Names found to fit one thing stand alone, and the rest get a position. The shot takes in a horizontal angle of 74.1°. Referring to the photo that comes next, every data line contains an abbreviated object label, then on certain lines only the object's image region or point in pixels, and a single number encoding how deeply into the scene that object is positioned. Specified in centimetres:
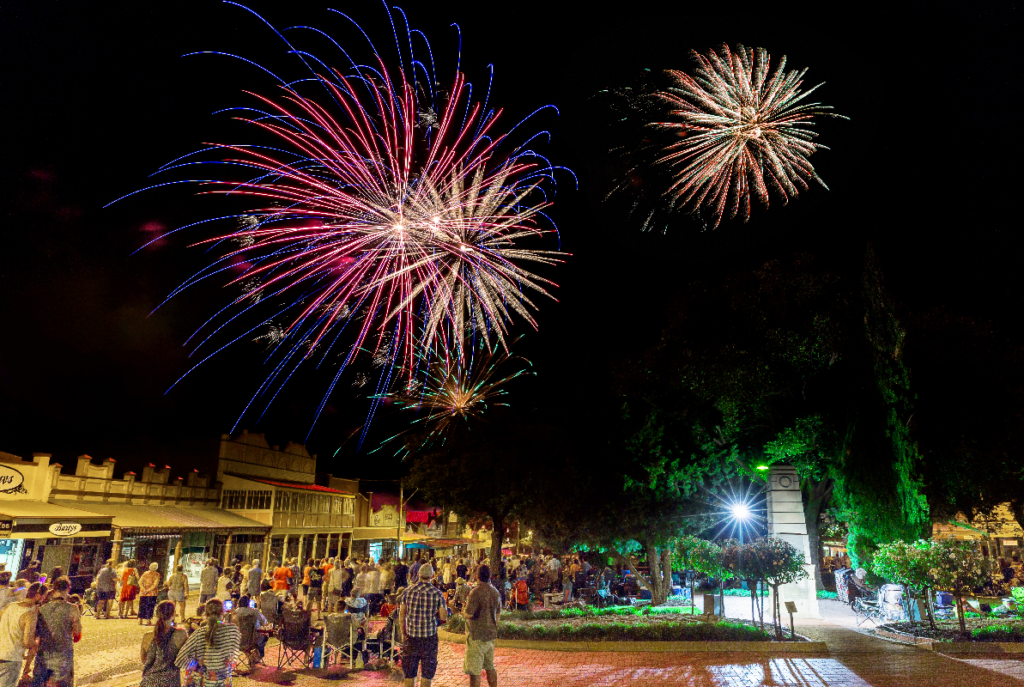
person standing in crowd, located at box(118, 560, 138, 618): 1769
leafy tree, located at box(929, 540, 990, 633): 1386
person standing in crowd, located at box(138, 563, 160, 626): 1594
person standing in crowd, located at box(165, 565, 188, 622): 1622
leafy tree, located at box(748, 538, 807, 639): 1359
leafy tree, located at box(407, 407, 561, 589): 2281
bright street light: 2092
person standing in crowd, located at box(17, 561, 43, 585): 1565
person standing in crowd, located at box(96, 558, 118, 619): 1711
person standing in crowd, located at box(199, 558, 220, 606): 1817
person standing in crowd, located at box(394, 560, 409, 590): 2281
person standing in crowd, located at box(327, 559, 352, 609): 1808
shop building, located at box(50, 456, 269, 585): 2302
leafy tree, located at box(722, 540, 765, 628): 1362
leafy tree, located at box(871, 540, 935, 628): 1419
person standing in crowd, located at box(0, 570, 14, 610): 1095
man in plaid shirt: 877
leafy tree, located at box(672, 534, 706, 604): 1545
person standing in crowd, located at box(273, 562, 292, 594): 1772
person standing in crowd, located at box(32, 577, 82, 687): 787
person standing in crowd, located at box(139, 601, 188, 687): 742
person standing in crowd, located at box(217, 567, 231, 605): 1661
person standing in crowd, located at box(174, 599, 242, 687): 755
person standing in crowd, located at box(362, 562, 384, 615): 1742
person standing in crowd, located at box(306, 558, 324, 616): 1833
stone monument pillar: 1758
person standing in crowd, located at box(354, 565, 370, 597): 1730
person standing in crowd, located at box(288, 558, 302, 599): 2022
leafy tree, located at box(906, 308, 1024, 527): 1741
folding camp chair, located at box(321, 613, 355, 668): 1115
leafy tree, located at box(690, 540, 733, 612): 1421
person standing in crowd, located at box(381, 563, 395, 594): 1925
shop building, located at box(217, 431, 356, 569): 3406
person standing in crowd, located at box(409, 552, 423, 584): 2056
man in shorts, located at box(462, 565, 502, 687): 871
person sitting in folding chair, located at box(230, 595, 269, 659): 1111
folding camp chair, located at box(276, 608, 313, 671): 1127
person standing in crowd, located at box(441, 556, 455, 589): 2445
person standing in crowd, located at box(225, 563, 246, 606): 1795
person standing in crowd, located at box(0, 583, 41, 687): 755
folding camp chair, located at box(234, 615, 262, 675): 1102
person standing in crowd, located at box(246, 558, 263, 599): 1769
